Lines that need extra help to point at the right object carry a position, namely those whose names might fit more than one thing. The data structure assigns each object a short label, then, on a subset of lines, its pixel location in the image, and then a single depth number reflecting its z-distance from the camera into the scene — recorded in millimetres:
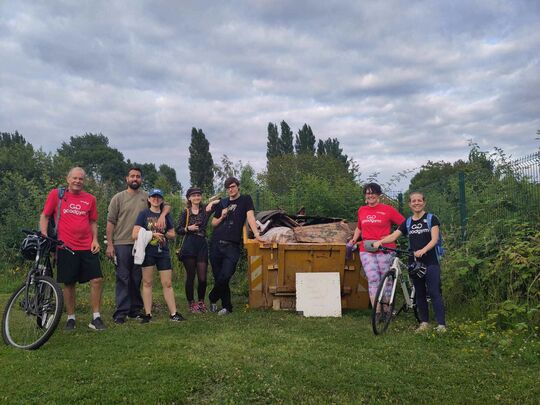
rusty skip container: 7160
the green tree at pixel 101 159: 82250
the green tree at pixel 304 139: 68625
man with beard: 6375
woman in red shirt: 6250
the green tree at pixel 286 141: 68000
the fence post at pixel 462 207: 7280
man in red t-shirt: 5547
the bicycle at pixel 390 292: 5610
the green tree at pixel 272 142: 68312
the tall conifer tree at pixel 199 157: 63000
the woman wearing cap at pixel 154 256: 6184
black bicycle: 5004
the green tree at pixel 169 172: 94562
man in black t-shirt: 6809
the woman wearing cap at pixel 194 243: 6742
